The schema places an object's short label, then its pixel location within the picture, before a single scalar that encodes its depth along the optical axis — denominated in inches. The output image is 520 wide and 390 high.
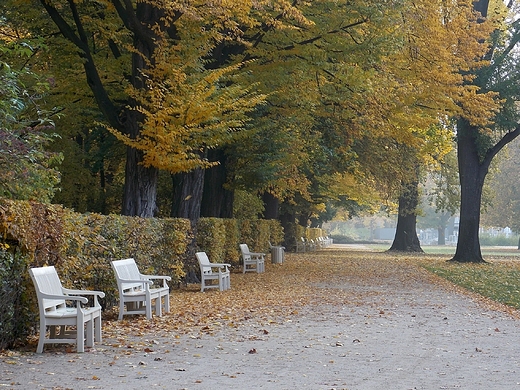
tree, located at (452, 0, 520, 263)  1227.9
